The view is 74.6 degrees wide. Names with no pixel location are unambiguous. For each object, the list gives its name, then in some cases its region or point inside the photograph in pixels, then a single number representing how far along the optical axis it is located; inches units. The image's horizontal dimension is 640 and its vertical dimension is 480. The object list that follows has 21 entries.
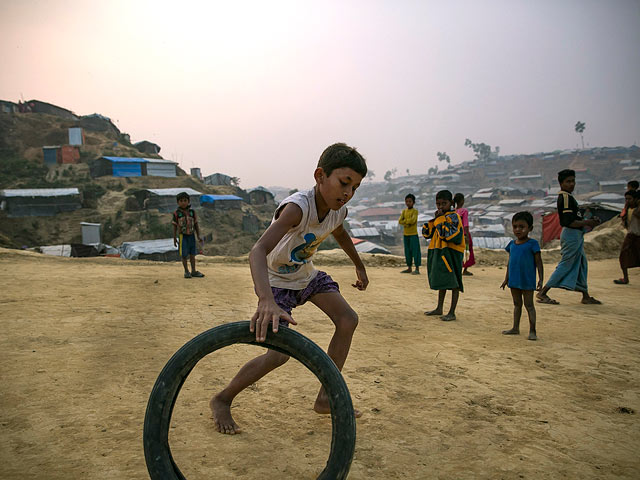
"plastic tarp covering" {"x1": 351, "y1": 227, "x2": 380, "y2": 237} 1777.8
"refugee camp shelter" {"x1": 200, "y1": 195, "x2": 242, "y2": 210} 1642.5
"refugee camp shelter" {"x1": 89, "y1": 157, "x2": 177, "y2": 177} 1673.2
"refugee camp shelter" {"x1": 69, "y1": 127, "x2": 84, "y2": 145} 1893.5
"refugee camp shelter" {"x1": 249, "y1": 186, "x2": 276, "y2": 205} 1915.6
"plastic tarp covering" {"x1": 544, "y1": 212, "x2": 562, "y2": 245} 738.6
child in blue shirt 183.6
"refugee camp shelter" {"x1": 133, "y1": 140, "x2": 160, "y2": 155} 2255.2
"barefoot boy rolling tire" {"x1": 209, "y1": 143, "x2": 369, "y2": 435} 92.3
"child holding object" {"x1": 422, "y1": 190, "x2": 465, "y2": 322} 221.1
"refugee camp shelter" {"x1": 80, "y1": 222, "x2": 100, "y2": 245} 1285.7
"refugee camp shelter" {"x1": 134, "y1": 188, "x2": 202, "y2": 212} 1483.8
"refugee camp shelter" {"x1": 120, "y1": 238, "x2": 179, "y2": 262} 1108.5
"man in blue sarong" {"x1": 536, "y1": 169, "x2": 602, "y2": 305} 237.8
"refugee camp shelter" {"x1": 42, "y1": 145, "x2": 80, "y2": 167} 1745.8
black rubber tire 69.2
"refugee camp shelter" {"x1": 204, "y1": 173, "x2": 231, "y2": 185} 2193.7
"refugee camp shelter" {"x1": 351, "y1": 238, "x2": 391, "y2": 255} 1261.6
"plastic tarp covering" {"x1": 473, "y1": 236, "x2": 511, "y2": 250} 1288.1
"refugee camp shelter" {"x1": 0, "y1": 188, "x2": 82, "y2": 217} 1314.0
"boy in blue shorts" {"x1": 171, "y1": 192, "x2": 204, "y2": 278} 332.5
